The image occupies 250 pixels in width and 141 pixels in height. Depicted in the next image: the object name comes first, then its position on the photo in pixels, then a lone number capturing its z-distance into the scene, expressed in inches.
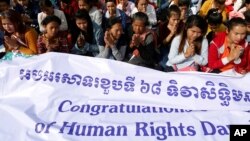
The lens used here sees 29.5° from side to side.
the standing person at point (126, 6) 264.7
